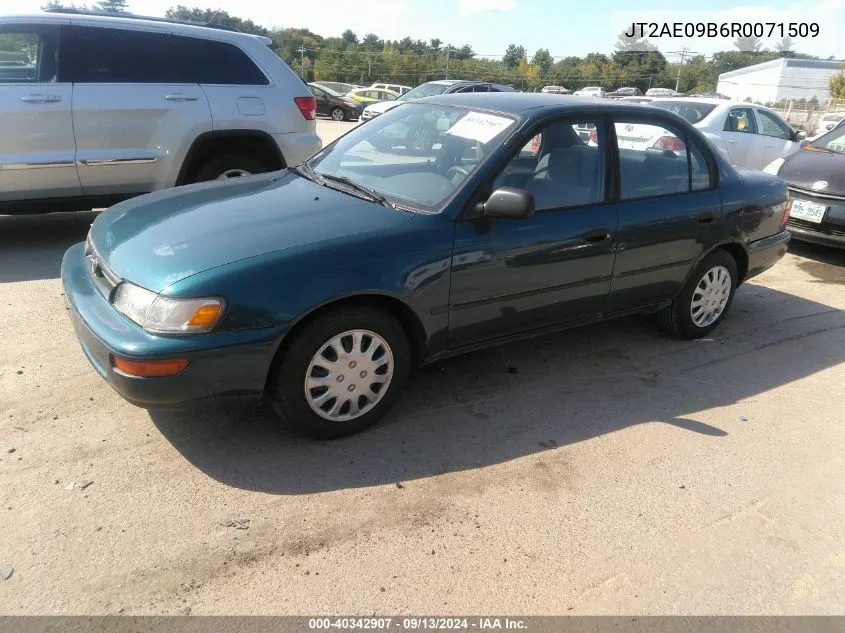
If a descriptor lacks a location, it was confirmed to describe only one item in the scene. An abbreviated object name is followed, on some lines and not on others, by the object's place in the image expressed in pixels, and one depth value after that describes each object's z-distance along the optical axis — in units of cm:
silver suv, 559
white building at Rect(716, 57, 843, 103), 5678
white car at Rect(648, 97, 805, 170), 989
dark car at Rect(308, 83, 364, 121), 2522
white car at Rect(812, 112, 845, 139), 2468
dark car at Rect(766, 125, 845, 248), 689
